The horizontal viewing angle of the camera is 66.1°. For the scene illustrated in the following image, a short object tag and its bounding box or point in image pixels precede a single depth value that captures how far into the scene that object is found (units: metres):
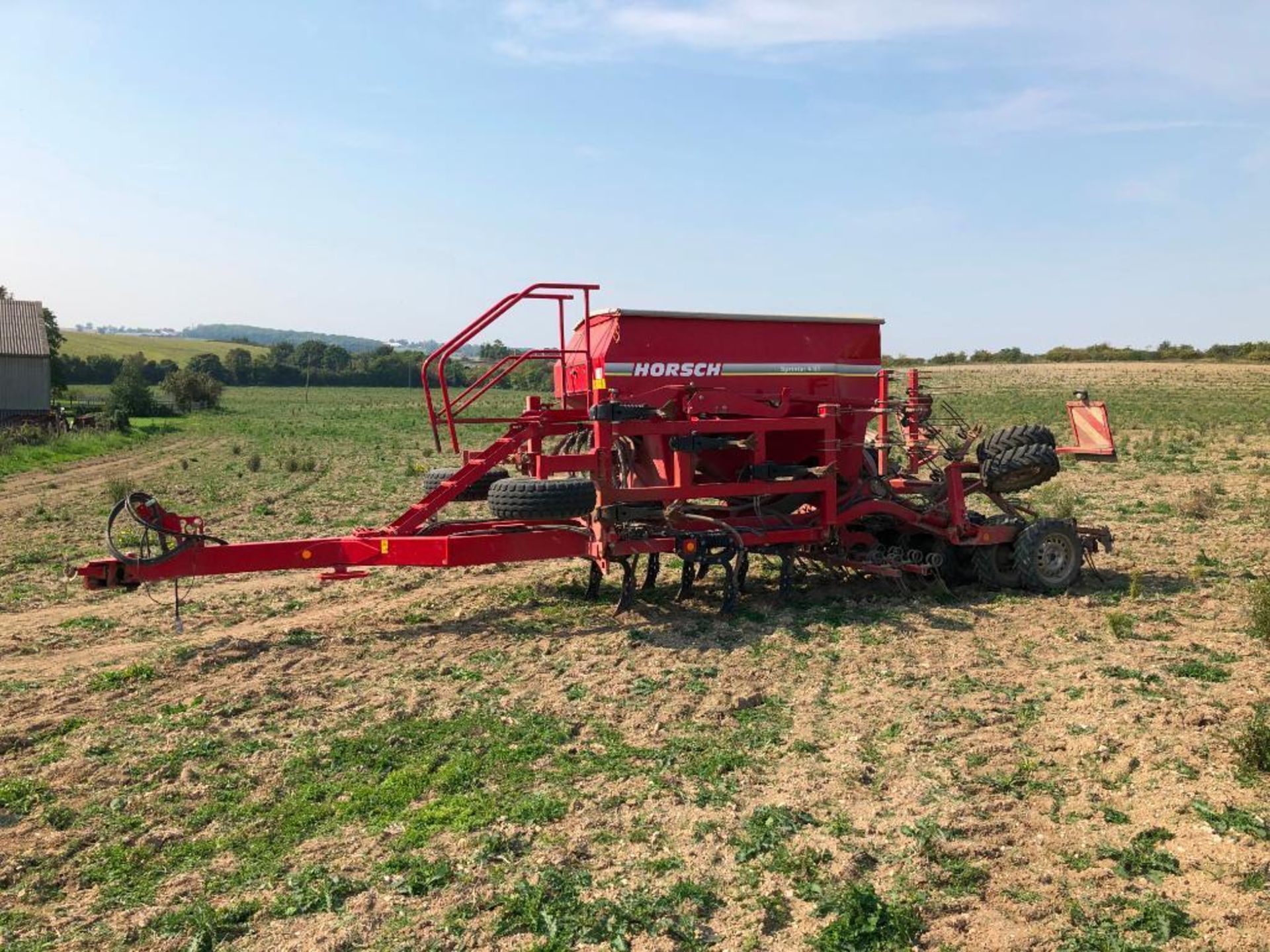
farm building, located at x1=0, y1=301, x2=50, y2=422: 32.78
